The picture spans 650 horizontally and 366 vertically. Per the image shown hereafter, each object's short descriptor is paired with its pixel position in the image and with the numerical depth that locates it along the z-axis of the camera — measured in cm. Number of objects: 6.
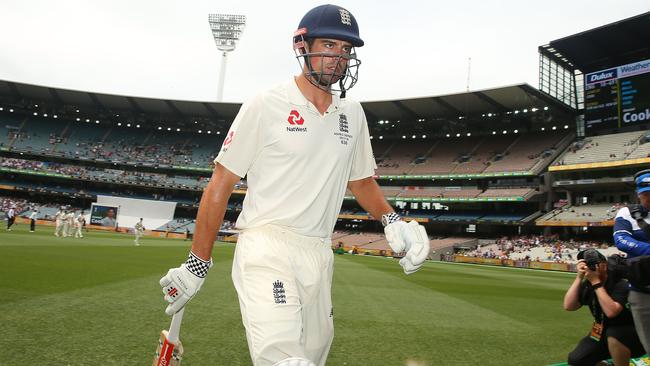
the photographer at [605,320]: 367
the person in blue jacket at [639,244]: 343
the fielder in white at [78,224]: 2619
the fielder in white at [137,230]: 2506
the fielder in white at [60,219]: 2588
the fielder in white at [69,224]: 2591
